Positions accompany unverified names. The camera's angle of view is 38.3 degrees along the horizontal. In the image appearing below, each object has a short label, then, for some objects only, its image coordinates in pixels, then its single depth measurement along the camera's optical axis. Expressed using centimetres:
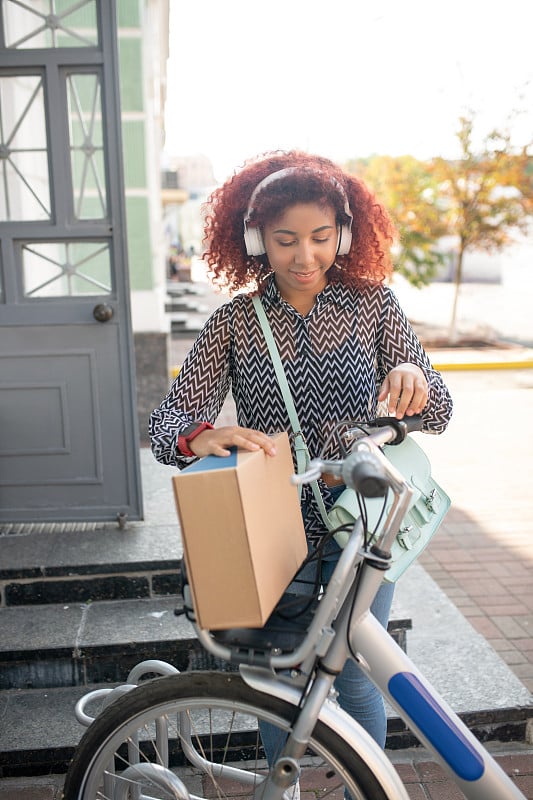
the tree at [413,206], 1380
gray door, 375
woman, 198
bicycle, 164
